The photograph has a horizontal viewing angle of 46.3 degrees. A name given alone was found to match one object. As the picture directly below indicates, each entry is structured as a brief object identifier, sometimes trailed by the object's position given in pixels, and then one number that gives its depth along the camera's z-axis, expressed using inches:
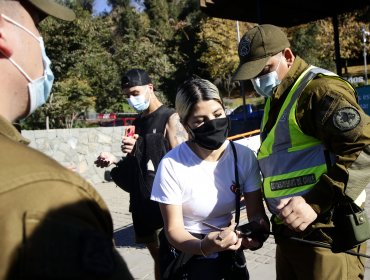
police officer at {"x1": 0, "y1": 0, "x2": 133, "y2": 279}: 32.3
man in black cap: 139.6
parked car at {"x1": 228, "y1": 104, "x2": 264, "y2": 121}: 677.3
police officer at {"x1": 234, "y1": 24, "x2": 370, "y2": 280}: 76.5
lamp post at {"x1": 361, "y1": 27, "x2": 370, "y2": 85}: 1078.2
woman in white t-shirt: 87.0
